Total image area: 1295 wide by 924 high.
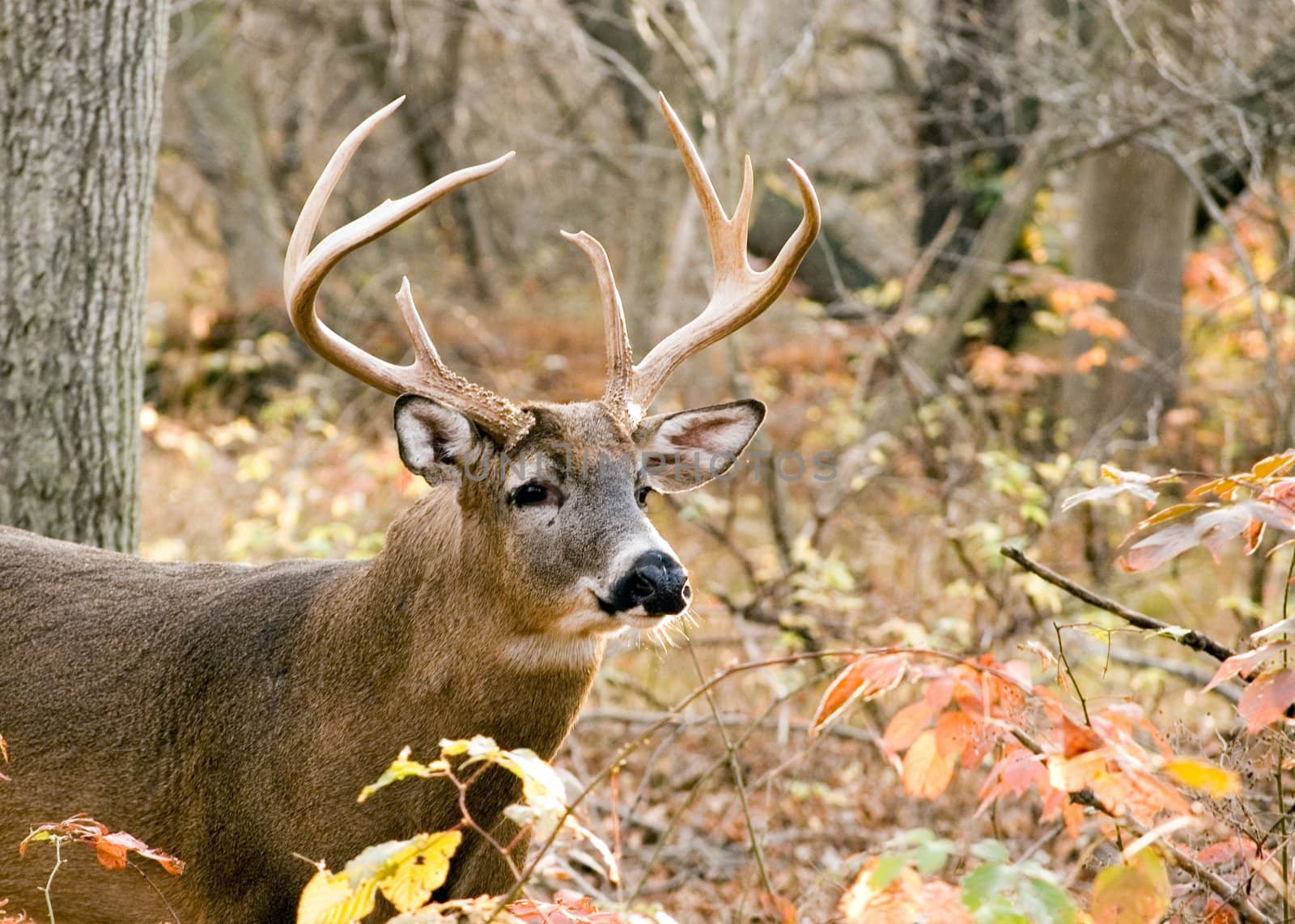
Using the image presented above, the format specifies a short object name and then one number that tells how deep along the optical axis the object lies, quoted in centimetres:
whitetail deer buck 845
